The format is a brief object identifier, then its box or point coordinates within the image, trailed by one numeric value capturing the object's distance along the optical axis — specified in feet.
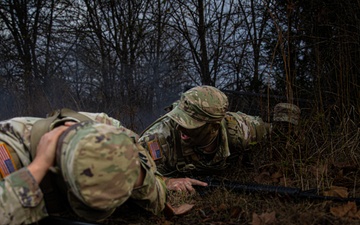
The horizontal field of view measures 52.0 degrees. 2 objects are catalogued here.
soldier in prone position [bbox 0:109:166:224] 5.22
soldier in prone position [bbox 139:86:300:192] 10.50
